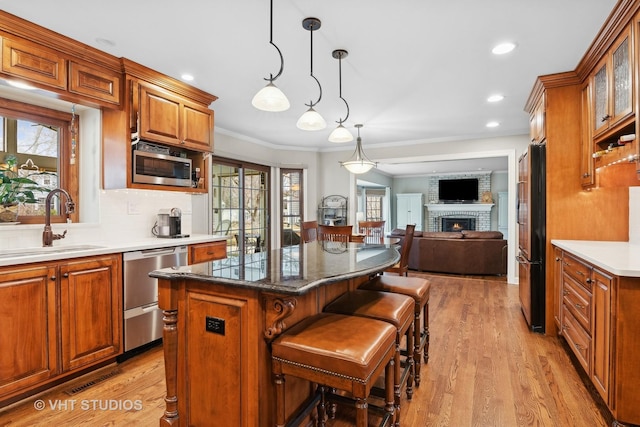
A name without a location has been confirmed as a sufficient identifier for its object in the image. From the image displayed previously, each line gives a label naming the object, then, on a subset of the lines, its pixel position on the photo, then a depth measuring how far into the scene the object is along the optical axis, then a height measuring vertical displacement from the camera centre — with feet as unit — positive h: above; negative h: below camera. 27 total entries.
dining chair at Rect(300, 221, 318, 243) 14.80 -0.87
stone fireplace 34.58 -0.32
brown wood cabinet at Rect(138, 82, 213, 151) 9.71 +2.96
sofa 18.74 -2.33
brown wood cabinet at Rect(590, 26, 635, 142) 6.87 +2.87
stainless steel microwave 9.71 +1.37
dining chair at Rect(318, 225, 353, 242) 13.91 -0.87
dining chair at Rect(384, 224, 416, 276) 13.37 -1.34
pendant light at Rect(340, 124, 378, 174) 15.62 +2.27
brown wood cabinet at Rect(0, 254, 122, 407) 6.49 -2.35
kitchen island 4.67 -1.76
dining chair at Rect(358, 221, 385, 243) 19.86 -0.97
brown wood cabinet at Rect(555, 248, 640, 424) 5.64 -2.31
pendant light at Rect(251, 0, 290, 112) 6.72 +2.33
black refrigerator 10.34 -0.74
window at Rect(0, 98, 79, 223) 8.66 +1.74
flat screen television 34.71 +2.39
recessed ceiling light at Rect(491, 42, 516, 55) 8.39 +4.27
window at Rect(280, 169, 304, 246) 21.20 +0.47
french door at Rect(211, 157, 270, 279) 17.16 +0.44
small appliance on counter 10.96 -0.43
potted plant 8.16 +0.56
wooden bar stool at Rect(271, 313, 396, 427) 4.15 -1.89
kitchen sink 7.37 -0.93
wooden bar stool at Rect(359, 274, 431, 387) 7.27 -1.75
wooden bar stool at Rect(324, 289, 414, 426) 5.61 -1.74
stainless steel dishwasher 8.55 -2.24
